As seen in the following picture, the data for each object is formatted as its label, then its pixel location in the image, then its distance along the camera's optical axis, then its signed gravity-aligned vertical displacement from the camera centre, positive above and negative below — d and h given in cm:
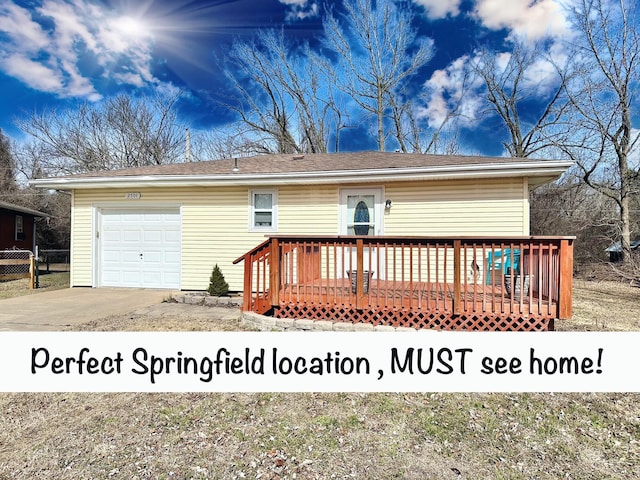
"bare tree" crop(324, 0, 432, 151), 1839 +1037
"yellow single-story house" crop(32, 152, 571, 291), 679 +83
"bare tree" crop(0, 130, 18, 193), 2303 +527
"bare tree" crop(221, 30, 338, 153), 2014 +902
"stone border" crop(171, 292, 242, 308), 691 -115
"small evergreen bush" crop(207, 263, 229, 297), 727 -87
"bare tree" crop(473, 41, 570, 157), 1636 +735
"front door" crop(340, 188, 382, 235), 735 +71
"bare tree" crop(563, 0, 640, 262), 1312 +583
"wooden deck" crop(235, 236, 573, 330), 419 -69
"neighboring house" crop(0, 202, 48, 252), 1534 +77
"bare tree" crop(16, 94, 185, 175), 2111 +680
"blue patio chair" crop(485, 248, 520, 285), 637 -35
